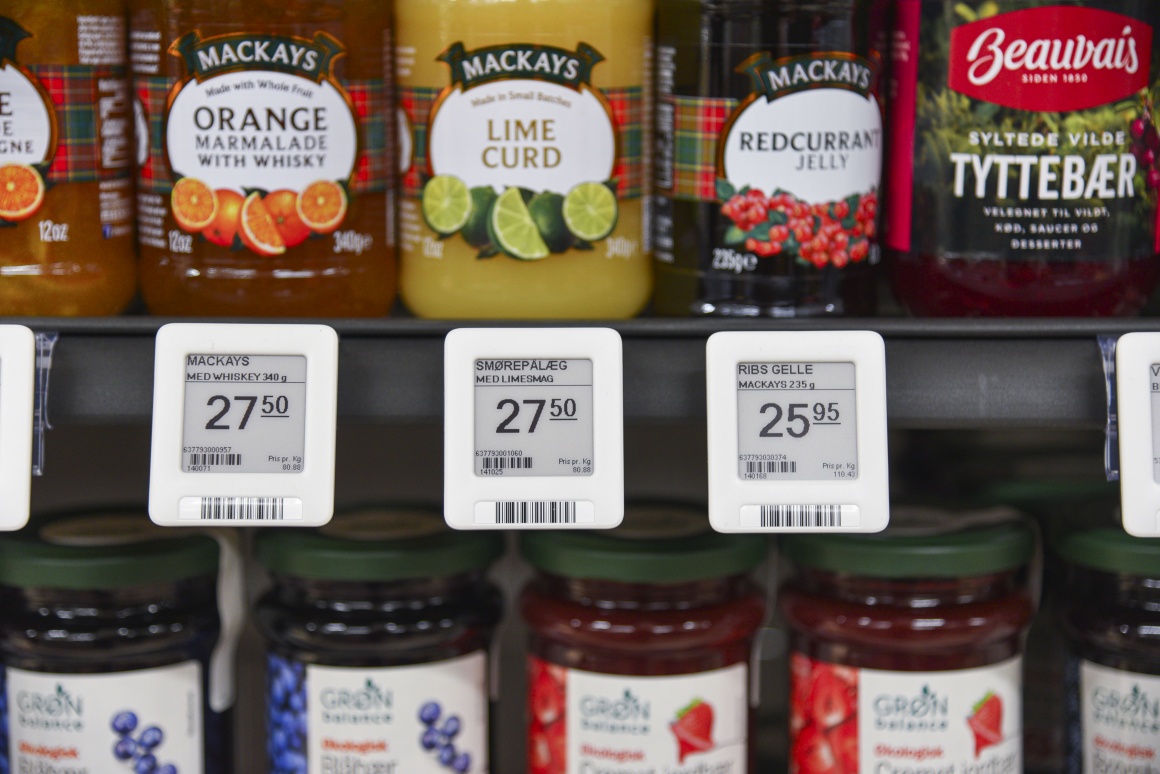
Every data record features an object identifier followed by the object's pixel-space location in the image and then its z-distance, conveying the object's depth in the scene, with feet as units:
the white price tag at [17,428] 1.98
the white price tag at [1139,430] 1.98
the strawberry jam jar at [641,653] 2.14
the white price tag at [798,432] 1.98
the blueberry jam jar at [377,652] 2.15
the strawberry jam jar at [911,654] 2.13
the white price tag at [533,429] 1.98
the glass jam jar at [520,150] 2.08
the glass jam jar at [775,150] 2.08
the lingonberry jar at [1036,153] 2.06
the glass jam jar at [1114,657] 2.15
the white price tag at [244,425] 1.98
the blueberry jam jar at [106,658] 2.15
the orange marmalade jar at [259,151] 2.07
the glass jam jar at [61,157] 2.08
